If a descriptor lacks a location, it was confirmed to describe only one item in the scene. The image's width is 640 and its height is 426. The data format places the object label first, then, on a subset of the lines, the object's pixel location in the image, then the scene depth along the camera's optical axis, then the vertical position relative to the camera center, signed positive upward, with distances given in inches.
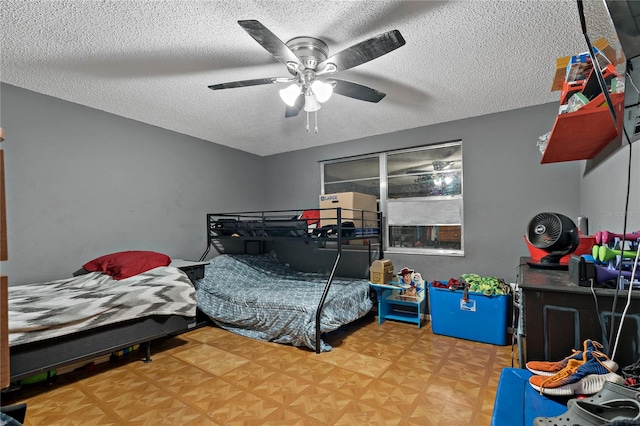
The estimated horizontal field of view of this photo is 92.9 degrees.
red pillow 101.0 -17.1
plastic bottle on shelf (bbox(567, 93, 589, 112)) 55.3 +19.8
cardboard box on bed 126.8 +1.8
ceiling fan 59.0 +33.4
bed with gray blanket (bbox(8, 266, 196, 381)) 68.3 -26.2
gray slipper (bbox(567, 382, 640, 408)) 29.3 -18.5
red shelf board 53.3 +16.4
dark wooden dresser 39.5 -15.7
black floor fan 62.6 -6.4
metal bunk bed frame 111.7 -8.3
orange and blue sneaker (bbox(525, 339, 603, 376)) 39.2 -21.1
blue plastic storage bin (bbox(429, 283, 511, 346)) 102.6 -37.1
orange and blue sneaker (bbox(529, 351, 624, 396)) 35.0 -19.8
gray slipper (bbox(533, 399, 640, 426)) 28.0 -19.6
